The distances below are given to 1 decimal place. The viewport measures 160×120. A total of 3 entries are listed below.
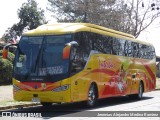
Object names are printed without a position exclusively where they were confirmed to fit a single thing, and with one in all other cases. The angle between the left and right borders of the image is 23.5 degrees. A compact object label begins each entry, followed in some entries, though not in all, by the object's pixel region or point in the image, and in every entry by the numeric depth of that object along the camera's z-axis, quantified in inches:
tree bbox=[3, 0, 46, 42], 2432.3
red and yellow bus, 558.1
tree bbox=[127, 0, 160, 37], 1695.1
